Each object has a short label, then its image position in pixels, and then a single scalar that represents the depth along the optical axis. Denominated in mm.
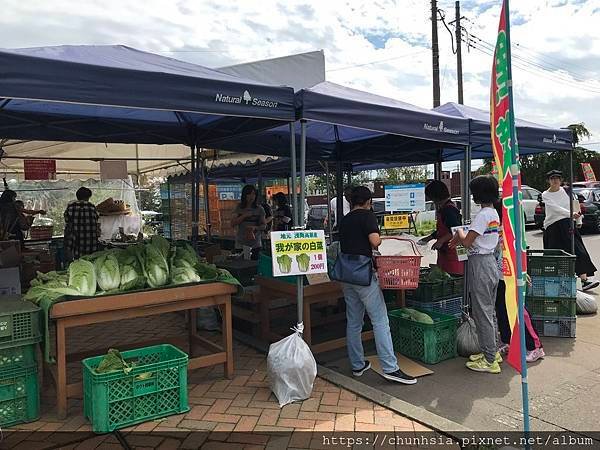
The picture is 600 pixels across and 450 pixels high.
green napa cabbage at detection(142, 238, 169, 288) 3922
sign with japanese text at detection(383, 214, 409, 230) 11992
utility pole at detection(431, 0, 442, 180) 18580
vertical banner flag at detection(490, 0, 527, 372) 2835
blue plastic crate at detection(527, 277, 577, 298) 5309
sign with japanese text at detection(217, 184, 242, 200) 14102
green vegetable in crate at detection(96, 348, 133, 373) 3318
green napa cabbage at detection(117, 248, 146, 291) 3797
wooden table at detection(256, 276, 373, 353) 4621
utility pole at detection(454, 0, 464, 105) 20203
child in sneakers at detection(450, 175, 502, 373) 4316
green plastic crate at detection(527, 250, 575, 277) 5320
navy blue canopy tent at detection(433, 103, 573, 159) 5750
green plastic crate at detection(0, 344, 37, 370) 3326
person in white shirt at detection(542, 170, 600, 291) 7078
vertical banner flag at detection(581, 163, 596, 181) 22312
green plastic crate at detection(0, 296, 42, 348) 3287
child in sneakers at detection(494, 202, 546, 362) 4625
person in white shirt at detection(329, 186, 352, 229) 13876
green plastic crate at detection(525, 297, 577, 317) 5312
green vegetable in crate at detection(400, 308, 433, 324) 4672
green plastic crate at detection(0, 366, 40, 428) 3361
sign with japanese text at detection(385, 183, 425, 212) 12547
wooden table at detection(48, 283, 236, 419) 3484
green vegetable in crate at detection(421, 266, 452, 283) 5218
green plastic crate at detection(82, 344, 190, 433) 3266
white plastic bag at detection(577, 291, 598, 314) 6199
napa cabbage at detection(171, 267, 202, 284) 4008
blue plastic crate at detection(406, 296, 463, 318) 5102
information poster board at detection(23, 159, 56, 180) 10531
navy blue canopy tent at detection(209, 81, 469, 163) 4203
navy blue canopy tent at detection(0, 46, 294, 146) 3041
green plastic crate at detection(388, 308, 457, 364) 4594
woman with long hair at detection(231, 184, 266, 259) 7141
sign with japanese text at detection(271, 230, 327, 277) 3967
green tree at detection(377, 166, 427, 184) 29359
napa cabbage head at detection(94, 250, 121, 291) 3740
